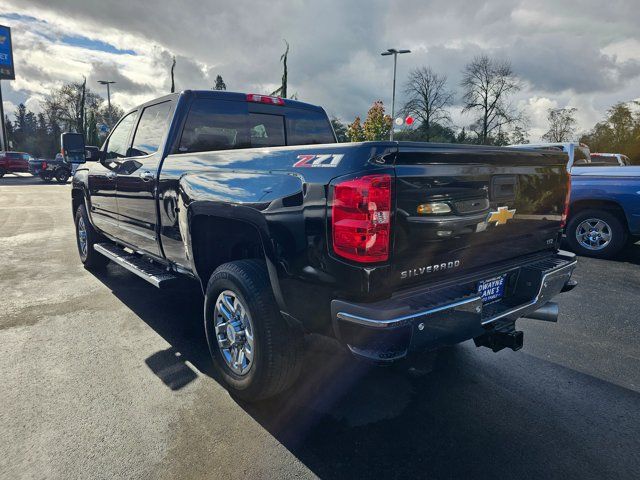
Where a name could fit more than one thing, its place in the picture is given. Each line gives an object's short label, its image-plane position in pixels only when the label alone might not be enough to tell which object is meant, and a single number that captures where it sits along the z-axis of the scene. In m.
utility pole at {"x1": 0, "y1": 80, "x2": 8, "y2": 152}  44.16
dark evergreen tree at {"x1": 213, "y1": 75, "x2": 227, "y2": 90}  45.66
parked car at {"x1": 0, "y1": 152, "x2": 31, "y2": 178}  27.31
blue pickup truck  6.22
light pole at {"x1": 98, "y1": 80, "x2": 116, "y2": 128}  36.73
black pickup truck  1.96
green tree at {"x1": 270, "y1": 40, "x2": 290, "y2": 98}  26.70
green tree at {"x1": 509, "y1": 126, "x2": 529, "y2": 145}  37.33
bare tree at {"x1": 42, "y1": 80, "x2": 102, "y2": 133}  50.91
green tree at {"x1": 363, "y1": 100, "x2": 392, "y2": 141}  28.84
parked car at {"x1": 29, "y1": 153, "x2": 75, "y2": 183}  23.81
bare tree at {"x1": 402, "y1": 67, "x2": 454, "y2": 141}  39.47
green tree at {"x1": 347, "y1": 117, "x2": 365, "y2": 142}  31.34
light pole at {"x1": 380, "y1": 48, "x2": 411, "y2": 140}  21.74
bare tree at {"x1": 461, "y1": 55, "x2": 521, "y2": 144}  39.06
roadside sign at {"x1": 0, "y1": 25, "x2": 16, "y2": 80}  42.26
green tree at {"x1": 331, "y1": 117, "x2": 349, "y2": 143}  37.02
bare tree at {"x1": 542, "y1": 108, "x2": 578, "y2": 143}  39.83
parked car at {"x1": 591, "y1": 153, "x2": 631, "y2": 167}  12.25
